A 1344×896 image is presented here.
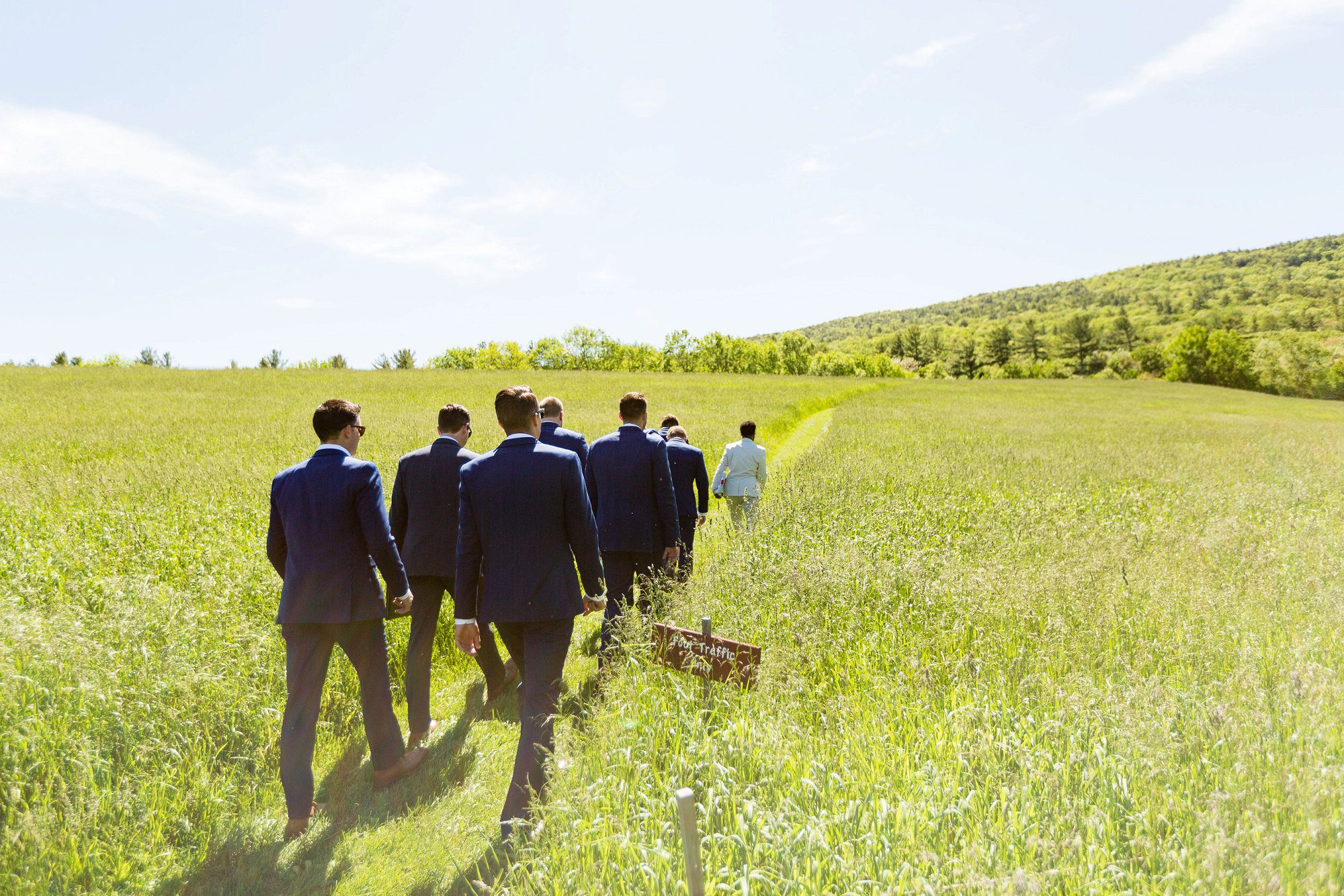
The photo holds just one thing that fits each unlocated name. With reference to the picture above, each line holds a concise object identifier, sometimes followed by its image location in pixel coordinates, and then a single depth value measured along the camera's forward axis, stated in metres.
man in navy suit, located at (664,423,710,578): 7.46
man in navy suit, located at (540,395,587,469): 6.74
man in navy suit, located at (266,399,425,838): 4.36
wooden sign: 3.73
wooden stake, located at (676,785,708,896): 2.33
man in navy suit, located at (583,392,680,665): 6.25
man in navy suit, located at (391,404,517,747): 5.46
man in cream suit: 9.80
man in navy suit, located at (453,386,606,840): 4.22
